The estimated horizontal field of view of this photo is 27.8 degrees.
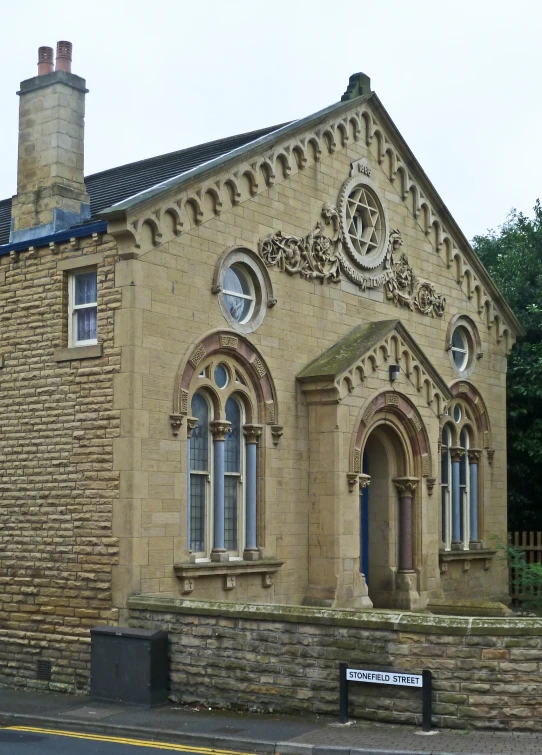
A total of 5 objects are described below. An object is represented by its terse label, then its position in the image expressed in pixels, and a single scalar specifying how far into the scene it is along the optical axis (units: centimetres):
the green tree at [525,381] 2814
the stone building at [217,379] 1636
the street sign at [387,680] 1270
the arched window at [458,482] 2488
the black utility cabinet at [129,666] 1458
